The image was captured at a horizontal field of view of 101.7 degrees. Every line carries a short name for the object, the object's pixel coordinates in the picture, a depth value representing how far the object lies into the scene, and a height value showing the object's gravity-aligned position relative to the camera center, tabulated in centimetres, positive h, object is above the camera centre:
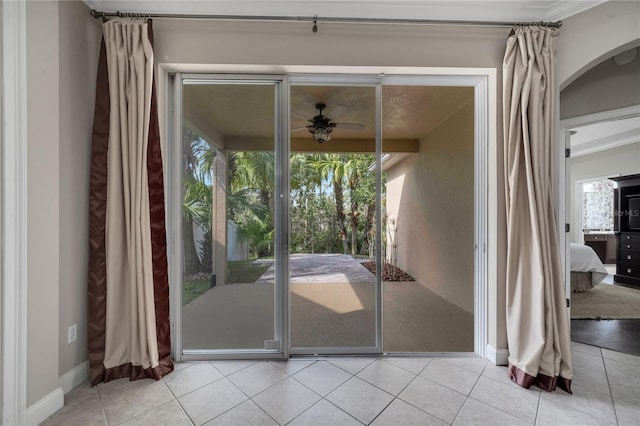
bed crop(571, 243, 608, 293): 398 -87
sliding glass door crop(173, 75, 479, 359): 216 -1
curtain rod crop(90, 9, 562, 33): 192 +145
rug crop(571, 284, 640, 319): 316 -124
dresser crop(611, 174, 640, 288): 463 -30
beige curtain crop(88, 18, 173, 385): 181 -1
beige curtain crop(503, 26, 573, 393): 177 -5
